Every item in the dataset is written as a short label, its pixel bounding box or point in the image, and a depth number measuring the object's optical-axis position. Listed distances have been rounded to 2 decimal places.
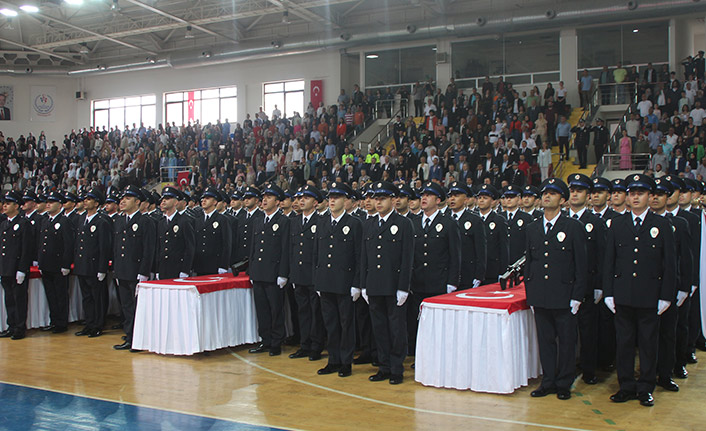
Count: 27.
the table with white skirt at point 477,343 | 6.05
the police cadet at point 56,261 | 9.58
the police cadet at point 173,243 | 8.80
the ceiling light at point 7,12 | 22.52
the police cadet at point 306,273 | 7.81
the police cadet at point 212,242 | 9.48
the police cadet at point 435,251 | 7.20
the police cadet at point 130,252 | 8.73
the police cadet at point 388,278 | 6.75
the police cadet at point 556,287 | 6.07
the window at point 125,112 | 32.16
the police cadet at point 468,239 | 7.73
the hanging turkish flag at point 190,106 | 30.81
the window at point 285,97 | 28.22
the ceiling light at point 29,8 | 22.09
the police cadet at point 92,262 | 9.39
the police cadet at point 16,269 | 9.34
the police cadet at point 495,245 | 8.55
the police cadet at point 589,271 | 6.39
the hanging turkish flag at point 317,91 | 27.33
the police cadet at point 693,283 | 6.86
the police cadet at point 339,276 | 7.12
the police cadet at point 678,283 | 6.07
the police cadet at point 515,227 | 9.26
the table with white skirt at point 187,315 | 7.70
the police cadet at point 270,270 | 8.06
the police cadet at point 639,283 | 5.83
